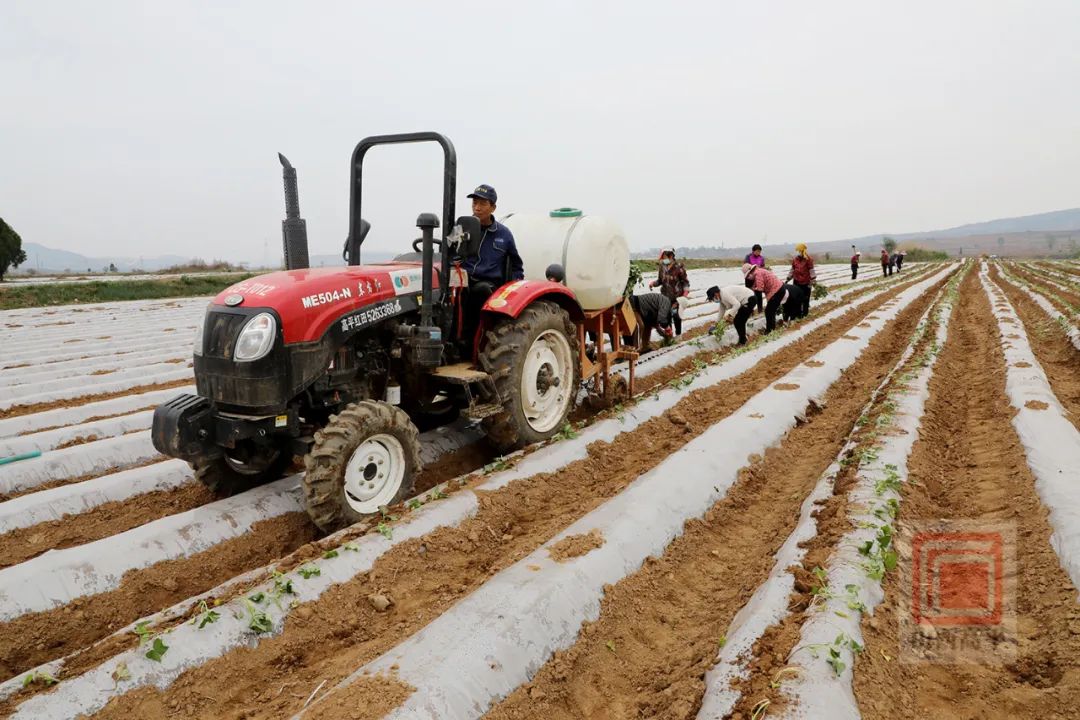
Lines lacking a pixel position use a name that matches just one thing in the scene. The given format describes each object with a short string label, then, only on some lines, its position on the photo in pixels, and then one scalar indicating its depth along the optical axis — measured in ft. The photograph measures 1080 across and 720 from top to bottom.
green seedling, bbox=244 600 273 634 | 8.83
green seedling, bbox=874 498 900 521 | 11.75
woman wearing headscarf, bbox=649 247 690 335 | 34.86
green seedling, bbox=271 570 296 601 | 9.38
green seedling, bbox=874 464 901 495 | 12.75
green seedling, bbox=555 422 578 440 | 16.38
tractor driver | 15.58
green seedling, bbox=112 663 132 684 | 7.74
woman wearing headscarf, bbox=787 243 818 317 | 41.52
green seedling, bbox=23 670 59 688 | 7.87
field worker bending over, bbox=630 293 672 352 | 28.81
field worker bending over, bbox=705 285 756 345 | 34.14
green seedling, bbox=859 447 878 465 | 14.47
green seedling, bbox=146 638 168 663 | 8.02
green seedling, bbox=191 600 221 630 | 8.63
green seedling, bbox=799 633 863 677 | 7.71
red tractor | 11.25
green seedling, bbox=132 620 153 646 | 8.26
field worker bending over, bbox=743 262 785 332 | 35.96
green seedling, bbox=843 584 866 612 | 8.97
